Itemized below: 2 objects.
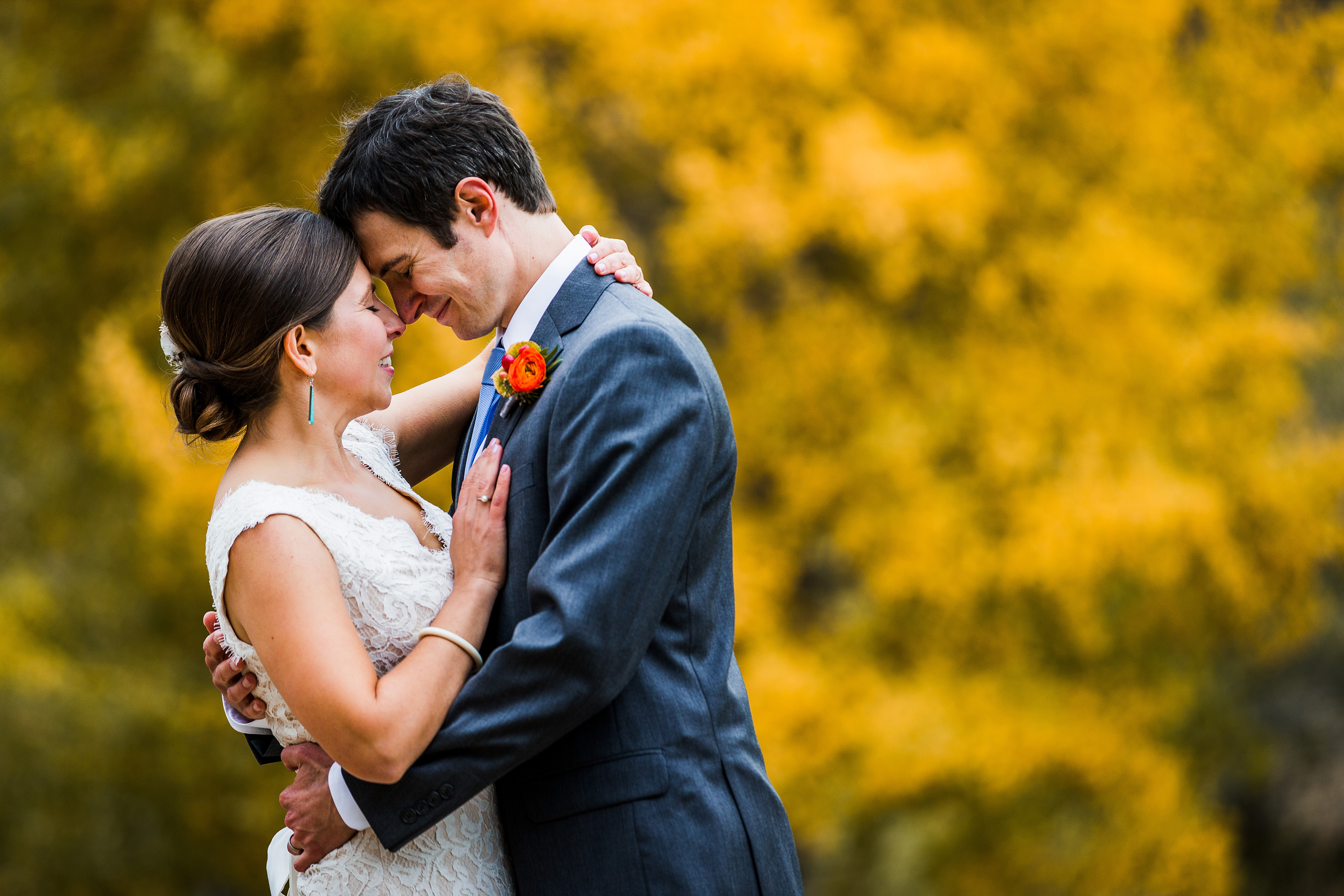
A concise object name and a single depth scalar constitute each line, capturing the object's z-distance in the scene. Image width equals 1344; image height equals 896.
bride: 4.84
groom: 4.82
